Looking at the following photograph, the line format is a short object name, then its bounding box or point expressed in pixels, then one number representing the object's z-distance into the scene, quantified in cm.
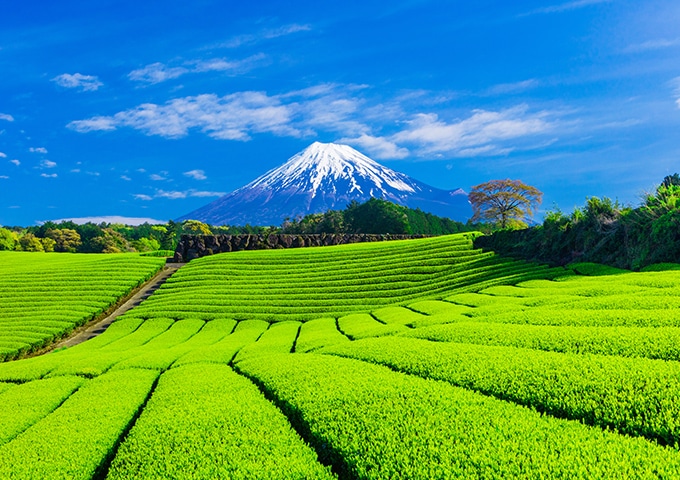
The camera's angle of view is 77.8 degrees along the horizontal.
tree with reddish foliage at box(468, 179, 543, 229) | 6066
